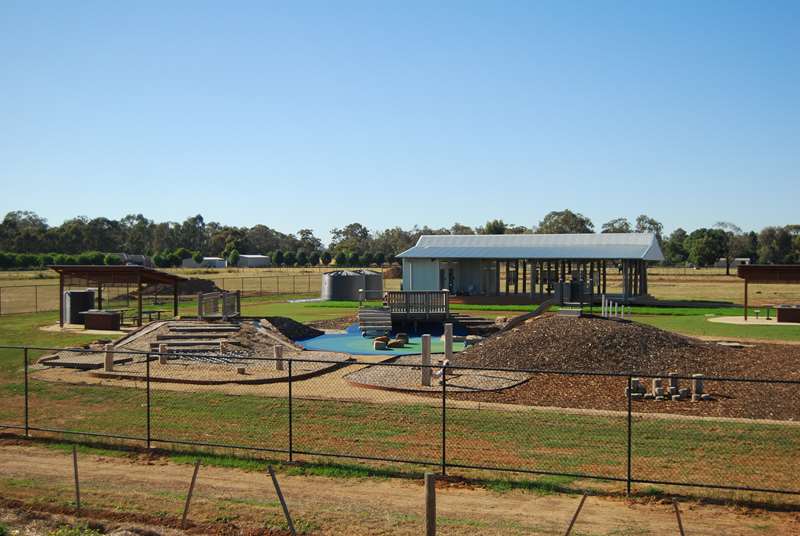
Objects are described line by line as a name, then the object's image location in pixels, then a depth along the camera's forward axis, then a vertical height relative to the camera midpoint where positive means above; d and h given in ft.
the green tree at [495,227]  405.39 +18.86
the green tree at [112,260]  322.53 +0.34
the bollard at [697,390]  56.95 -9.33
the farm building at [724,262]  449.56 +1.33
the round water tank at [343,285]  180.04 -5.34
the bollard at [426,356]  64.49 -8.06
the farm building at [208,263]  429.79 -0.99
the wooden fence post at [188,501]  30.39 -9.57
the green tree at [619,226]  557.09 +27.52
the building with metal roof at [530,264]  167.94 -0.27
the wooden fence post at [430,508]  26.67 -8.52
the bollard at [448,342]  76.07 -7.78
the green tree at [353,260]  426.10 +1.16
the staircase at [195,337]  84.84 -8.77
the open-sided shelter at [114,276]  111.96 -2.22
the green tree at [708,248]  380.99 +7.92
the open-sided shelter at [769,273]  124.47 -1.38
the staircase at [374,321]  113.91 -8.86
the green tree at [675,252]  459.73 +7.09
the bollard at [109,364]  69.97 -9.31
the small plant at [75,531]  29.58 -10.47
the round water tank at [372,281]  182.09 -4.48
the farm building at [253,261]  476.87 +0.31
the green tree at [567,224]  497.46 +25.49
